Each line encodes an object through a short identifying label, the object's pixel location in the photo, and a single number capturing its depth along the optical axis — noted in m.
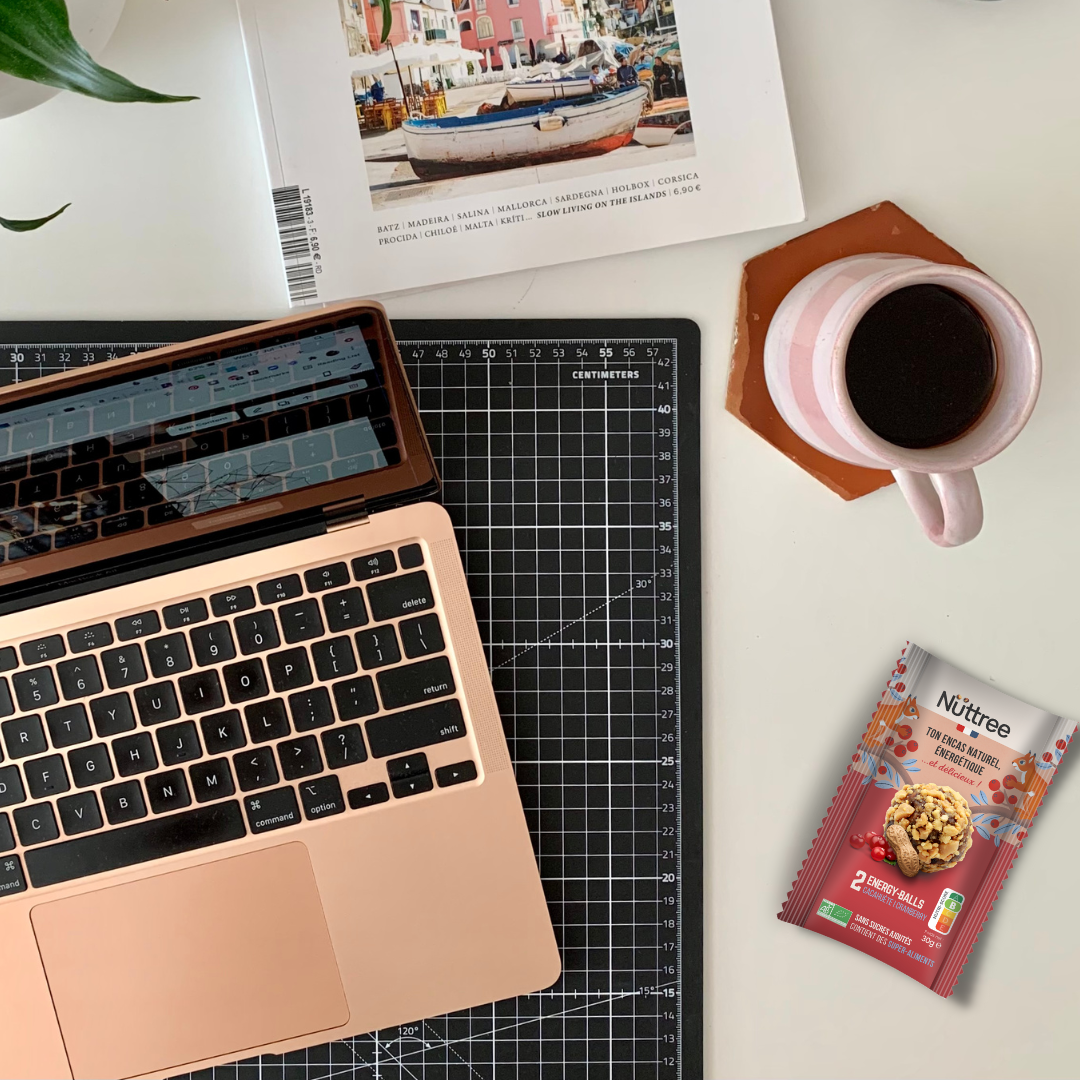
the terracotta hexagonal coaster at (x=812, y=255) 0.59
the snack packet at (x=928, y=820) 0.60
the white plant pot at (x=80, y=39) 0.47
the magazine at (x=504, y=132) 0.57
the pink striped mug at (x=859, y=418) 0.48
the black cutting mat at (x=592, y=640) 0.60
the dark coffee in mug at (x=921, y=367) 0.51
